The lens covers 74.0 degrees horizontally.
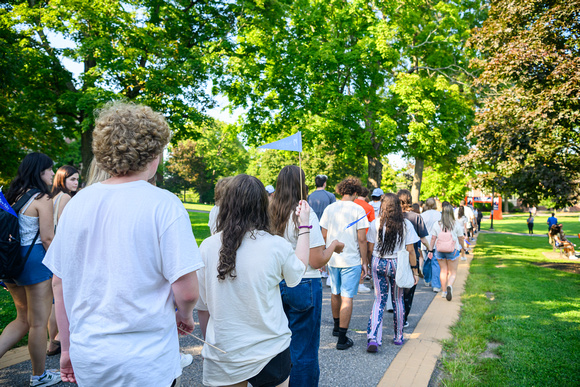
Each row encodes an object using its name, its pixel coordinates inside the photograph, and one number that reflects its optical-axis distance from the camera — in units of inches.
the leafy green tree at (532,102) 351.9
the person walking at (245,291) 87.6
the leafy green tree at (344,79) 597.6
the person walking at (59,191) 159.0
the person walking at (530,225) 1176.2
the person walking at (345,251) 192.5
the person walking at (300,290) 120.1
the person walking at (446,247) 303.0
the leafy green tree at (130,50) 482.6
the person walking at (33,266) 134.0
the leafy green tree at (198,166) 2048.5
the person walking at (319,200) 278.2
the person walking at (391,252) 198.1
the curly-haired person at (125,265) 64.6
